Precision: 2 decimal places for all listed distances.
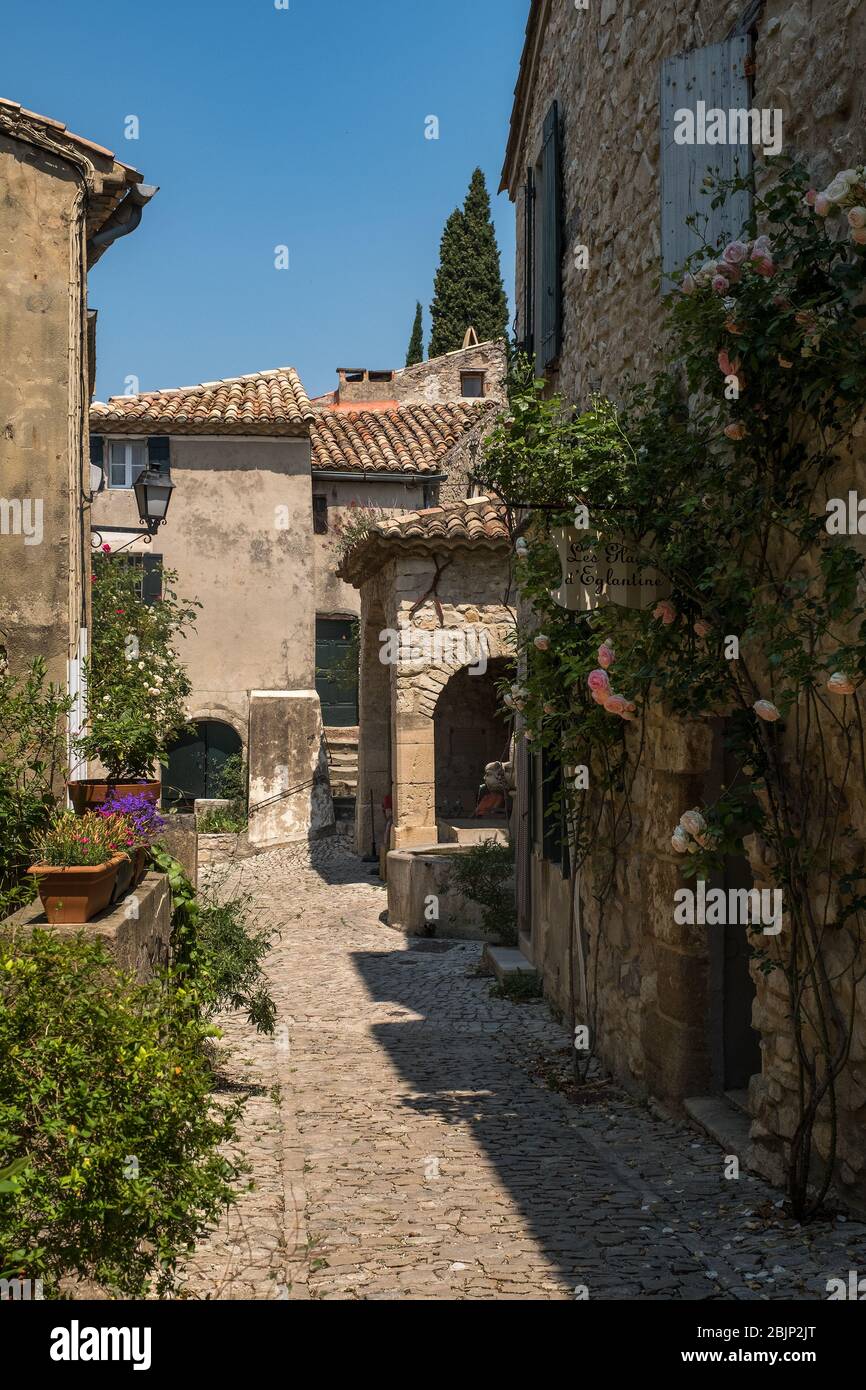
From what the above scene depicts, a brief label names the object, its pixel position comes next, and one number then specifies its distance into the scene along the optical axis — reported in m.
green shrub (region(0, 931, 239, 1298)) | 3.21
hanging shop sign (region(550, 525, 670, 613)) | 5.78
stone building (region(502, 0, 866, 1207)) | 4.71
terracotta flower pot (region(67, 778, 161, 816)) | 6.97
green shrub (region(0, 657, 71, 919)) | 6.56
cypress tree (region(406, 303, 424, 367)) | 36.16
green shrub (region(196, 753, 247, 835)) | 19.61
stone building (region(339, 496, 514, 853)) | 14.97
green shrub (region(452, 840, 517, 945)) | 11.54
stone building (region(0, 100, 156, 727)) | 7.62
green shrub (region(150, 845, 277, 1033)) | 6.88
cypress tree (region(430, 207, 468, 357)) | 34.91
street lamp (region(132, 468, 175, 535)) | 10.98
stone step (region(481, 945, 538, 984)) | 10.02
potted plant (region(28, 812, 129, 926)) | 5.16
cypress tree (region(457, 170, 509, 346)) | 34.78
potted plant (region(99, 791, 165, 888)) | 6.41
